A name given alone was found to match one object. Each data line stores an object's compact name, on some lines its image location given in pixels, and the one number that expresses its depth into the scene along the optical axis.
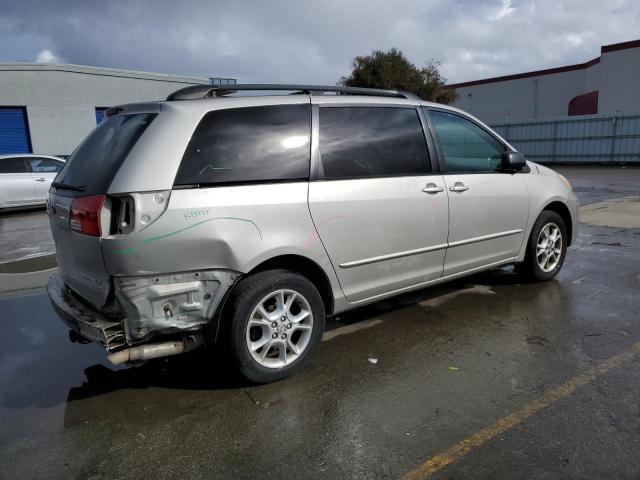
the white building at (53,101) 21.92
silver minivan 3.06
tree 27.67
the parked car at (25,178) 13.12
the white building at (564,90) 30.00
